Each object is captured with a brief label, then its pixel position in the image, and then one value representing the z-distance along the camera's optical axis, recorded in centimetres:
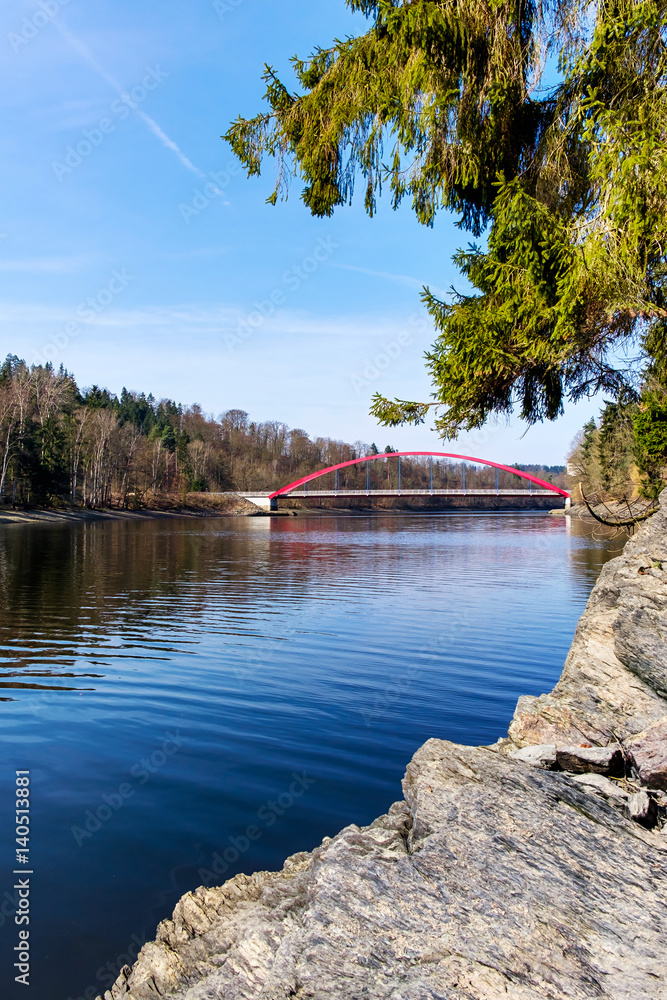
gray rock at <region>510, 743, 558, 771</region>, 384
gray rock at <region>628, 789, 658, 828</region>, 303
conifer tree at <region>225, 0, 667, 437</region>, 474
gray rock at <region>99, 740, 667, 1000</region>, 221
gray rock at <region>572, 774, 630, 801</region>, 324
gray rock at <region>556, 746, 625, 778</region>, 367
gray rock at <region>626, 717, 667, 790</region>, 327
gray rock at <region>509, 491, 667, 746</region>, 436
